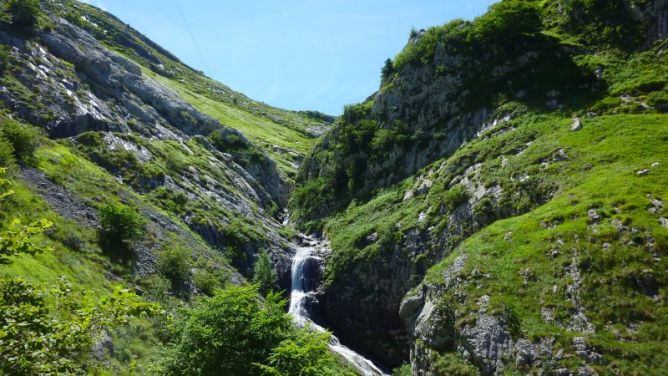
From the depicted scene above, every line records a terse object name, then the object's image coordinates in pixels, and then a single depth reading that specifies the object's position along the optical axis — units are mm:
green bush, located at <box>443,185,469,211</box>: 50469
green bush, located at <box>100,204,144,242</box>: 43312
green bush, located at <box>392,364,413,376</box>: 41456
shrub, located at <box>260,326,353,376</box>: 18438
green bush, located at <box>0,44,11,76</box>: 65188
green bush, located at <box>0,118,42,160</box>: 44841
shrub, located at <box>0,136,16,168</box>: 39719
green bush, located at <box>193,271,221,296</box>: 46594
